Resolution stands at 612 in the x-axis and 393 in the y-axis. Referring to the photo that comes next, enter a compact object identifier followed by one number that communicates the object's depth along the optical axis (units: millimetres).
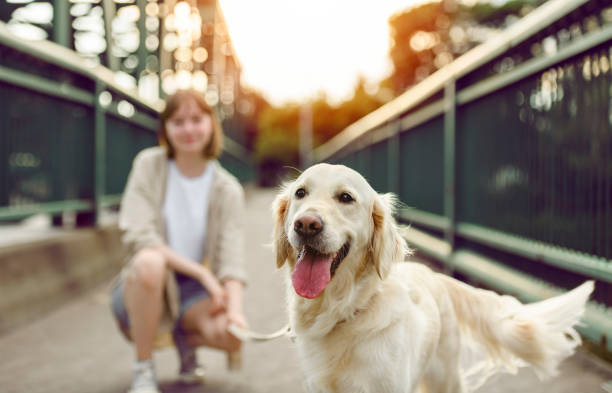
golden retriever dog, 2379
